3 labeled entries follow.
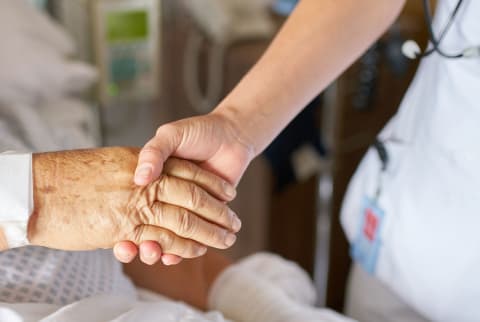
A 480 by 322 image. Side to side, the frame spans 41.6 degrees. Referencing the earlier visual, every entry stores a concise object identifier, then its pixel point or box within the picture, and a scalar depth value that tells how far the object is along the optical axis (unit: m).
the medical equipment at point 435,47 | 0.85
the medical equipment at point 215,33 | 1.96
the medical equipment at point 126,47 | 1.85
